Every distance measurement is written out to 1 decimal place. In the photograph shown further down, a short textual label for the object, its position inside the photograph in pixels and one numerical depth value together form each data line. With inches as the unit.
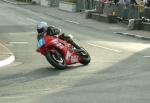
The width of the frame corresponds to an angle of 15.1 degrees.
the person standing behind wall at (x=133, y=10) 1350.0
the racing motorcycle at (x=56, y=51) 626.8
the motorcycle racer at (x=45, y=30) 633.0
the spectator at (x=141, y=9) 1304.1
